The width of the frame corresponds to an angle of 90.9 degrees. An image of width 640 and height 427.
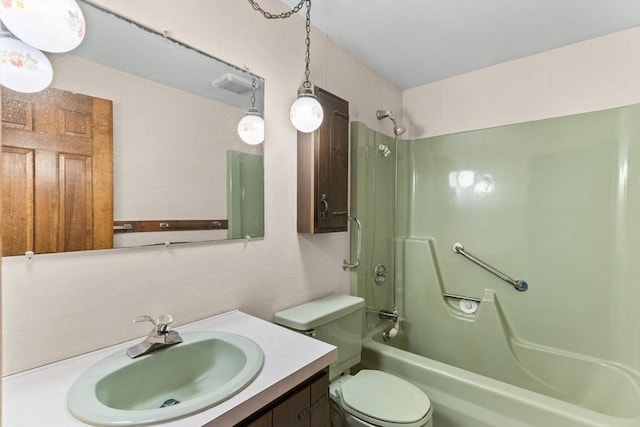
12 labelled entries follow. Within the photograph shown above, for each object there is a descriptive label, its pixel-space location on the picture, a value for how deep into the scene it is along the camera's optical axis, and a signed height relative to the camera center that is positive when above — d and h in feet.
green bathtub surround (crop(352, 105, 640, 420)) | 6.14 -0.92
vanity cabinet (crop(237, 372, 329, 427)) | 2.98 -2.03
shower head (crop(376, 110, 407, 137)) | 7.83 +2.32
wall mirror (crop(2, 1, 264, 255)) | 3.11 +0.75
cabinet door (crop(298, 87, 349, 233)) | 5.51 +0.69
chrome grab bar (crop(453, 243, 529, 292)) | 7.12 -1.42
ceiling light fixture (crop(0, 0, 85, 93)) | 2.86 +1.64
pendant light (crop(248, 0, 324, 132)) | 4.91 +1.56
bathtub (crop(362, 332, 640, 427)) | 4.58 -3.04
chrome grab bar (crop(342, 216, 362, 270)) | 6.70 -0.85
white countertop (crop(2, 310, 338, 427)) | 2.51 -1.62
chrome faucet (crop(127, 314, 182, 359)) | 3.41 -1.46
